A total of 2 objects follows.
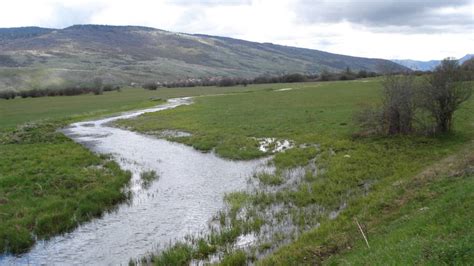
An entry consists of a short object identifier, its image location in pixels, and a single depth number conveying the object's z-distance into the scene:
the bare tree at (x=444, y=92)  30.69
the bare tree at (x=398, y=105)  31.09
